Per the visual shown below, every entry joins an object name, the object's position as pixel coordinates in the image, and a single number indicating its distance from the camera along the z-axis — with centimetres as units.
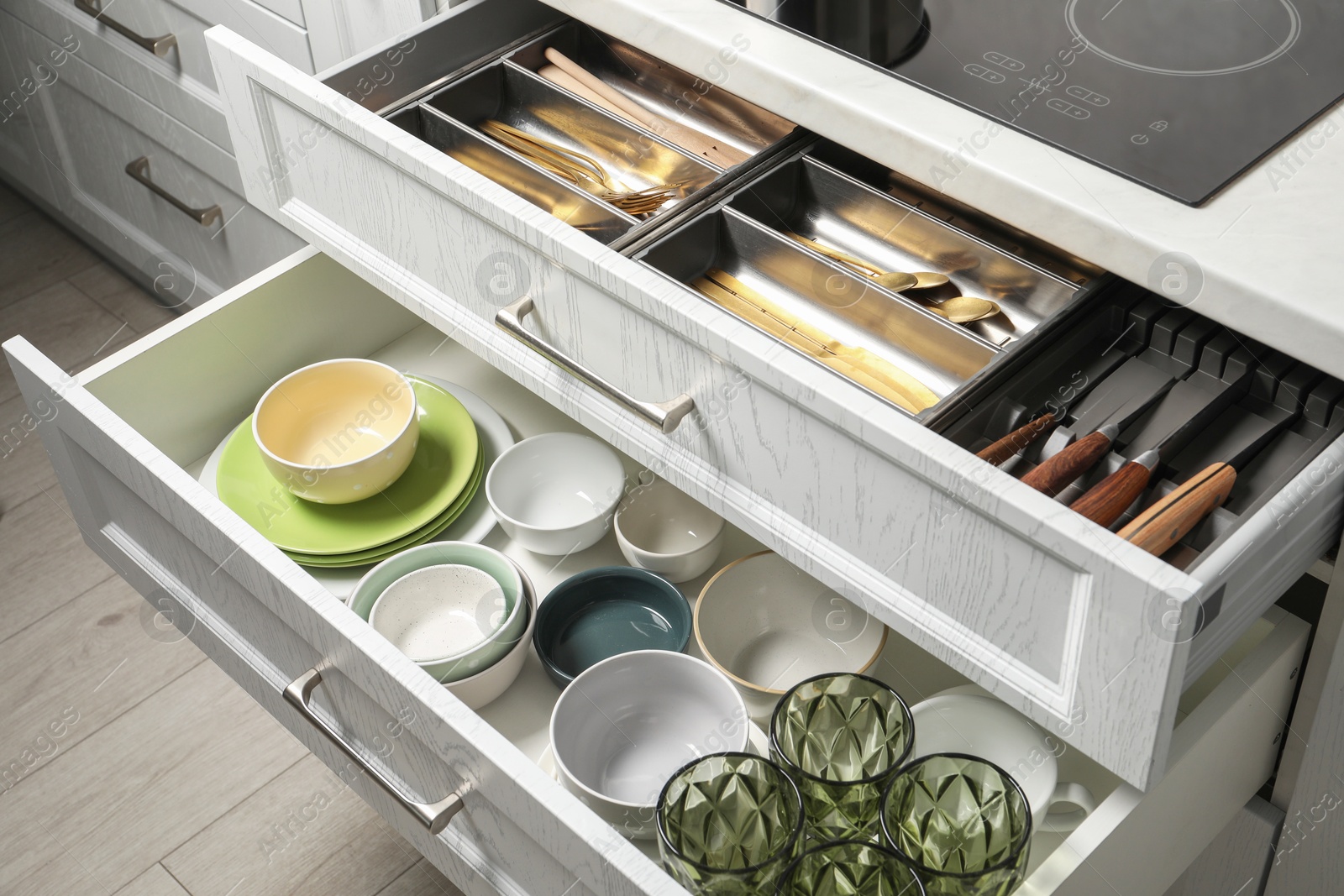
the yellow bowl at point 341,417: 111
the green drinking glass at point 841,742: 80
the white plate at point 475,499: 110
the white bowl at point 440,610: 105
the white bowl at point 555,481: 113
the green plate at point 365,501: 110
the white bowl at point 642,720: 95
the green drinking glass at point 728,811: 79
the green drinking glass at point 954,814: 76
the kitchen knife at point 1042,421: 77
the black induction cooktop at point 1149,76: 78
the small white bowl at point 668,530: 107
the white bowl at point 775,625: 103
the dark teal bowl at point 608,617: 104
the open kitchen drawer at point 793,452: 65
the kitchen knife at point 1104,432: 74
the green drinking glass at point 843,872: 74
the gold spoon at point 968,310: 92
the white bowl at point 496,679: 95
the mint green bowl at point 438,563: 105
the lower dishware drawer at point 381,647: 76
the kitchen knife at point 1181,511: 70
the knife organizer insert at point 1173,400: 79
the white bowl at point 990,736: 88
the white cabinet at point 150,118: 145
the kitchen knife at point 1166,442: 73
